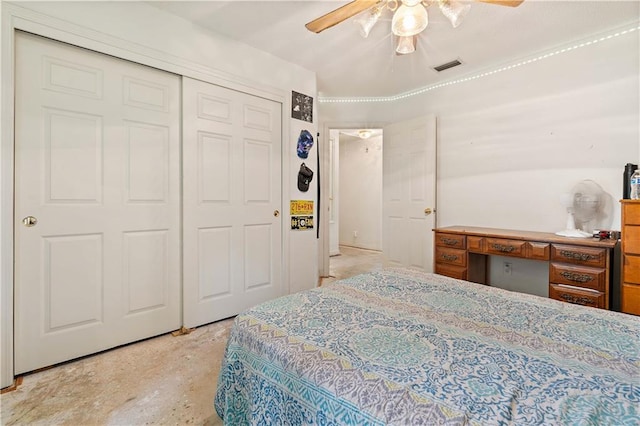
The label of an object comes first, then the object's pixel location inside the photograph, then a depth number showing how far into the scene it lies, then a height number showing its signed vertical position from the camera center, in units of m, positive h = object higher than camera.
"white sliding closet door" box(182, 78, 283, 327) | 2.38 +0.07
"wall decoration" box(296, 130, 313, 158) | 3.09 +0.71
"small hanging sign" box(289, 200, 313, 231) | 3.09 -0.04
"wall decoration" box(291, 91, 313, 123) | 3.04 +1.09
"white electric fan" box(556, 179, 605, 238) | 2.41 +0.06
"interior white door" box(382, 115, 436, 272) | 3.42 +0.23
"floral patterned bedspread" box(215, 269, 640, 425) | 0.65 -0.42
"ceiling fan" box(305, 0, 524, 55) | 1.57 +1.09
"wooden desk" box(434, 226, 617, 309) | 2.10 -0.35
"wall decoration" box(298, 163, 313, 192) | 3.10 +0.35
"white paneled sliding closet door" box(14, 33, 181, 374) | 1.75 +0.04
